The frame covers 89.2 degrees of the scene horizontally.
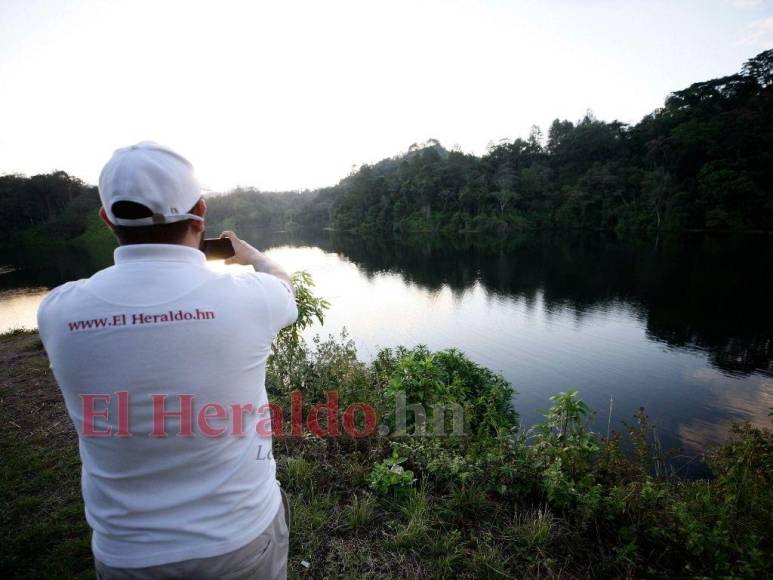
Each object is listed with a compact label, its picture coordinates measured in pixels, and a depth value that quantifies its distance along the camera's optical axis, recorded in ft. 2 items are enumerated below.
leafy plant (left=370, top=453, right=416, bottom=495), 10.94
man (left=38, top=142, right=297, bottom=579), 3.16
